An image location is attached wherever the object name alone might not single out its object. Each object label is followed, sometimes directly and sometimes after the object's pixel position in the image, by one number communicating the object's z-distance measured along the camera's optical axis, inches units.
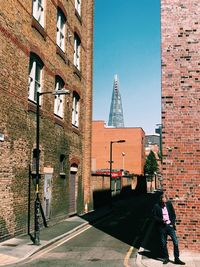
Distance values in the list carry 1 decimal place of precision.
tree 3161.8
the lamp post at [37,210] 447.0
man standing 360.0
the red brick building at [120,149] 2708.8
